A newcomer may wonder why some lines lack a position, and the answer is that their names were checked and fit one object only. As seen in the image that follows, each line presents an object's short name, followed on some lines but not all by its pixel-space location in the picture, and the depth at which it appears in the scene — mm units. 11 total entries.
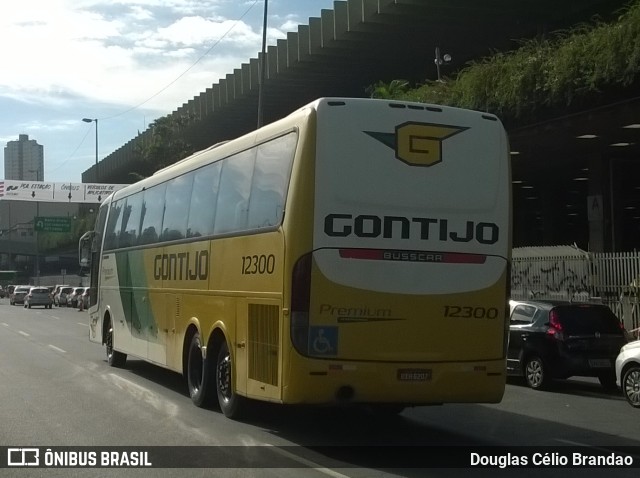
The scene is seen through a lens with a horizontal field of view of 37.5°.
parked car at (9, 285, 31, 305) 76125
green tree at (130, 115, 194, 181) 54812
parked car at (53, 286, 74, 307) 71438
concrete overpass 30781
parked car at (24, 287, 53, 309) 66525
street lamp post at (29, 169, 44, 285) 97606
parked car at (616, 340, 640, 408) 13742
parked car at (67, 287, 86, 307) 65600
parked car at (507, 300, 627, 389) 15867
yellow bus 9758
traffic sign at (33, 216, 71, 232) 75125
